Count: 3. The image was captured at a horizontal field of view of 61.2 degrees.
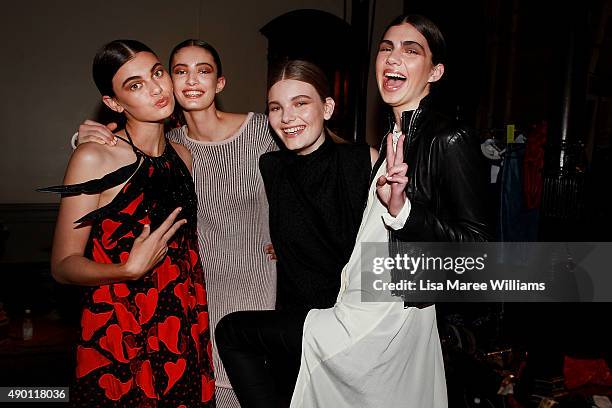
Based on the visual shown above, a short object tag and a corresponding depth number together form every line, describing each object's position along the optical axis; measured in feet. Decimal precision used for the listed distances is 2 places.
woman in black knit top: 5.36
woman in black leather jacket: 4.62
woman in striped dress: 6.70
